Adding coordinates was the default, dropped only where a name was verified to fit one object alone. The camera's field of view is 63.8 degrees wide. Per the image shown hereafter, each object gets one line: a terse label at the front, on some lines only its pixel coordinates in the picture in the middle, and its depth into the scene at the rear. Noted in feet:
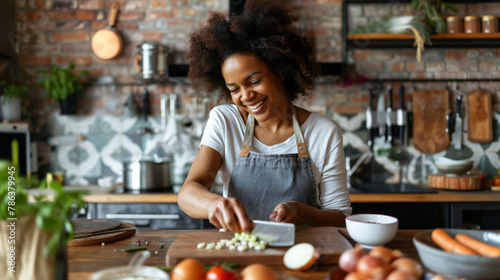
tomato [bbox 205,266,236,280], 2.36
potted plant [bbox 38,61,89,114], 9.57
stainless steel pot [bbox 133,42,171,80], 9.45
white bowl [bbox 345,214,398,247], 3.27
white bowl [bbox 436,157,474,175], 8.59
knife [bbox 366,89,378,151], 9.67
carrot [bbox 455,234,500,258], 2.56
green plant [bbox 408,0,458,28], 9.04
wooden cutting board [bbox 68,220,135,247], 3.84
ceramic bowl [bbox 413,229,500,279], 2.47
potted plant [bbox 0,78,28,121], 9.14
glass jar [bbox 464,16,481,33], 9.14
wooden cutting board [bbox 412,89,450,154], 9.70
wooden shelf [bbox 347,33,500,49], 9.02
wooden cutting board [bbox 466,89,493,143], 9.70
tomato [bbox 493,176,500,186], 8.91
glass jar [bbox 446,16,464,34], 9.18
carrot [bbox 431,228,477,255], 2.64
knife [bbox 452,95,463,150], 9.57
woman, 4.82
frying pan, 9.80
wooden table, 3.02
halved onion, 2.91
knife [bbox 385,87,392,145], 9.59
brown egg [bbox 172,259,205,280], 2.44
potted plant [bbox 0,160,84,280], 2.13
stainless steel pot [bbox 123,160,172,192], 8.59
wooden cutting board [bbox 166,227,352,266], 3.14
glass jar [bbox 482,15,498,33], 9.12
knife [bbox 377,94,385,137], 9.65
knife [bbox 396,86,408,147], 9.50
